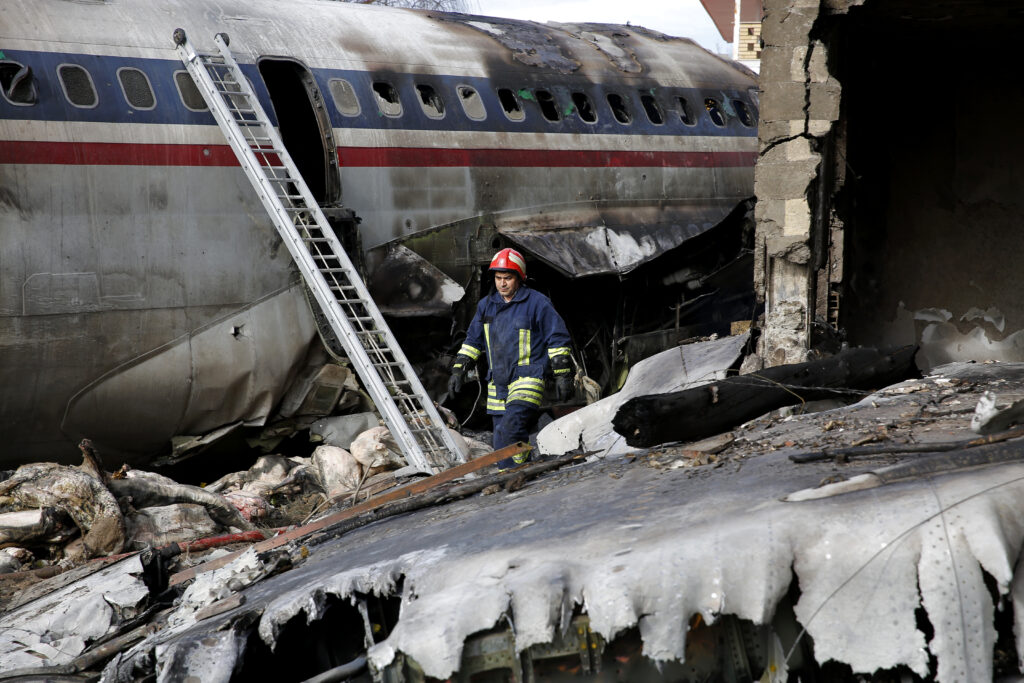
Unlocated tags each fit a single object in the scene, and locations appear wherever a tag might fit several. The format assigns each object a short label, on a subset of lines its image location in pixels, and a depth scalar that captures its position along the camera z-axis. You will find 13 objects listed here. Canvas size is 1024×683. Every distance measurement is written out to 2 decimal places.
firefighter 16.64
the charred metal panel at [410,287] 24.14
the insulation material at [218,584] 11.12
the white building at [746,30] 79.94
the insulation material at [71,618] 11.89
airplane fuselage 20.09
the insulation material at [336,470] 20.87
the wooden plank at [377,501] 13.20
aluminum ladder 20.45
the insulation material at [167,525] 17.27
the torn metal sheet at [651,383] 18.06
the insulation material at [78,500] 16.77
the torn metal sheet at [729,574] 7.84
